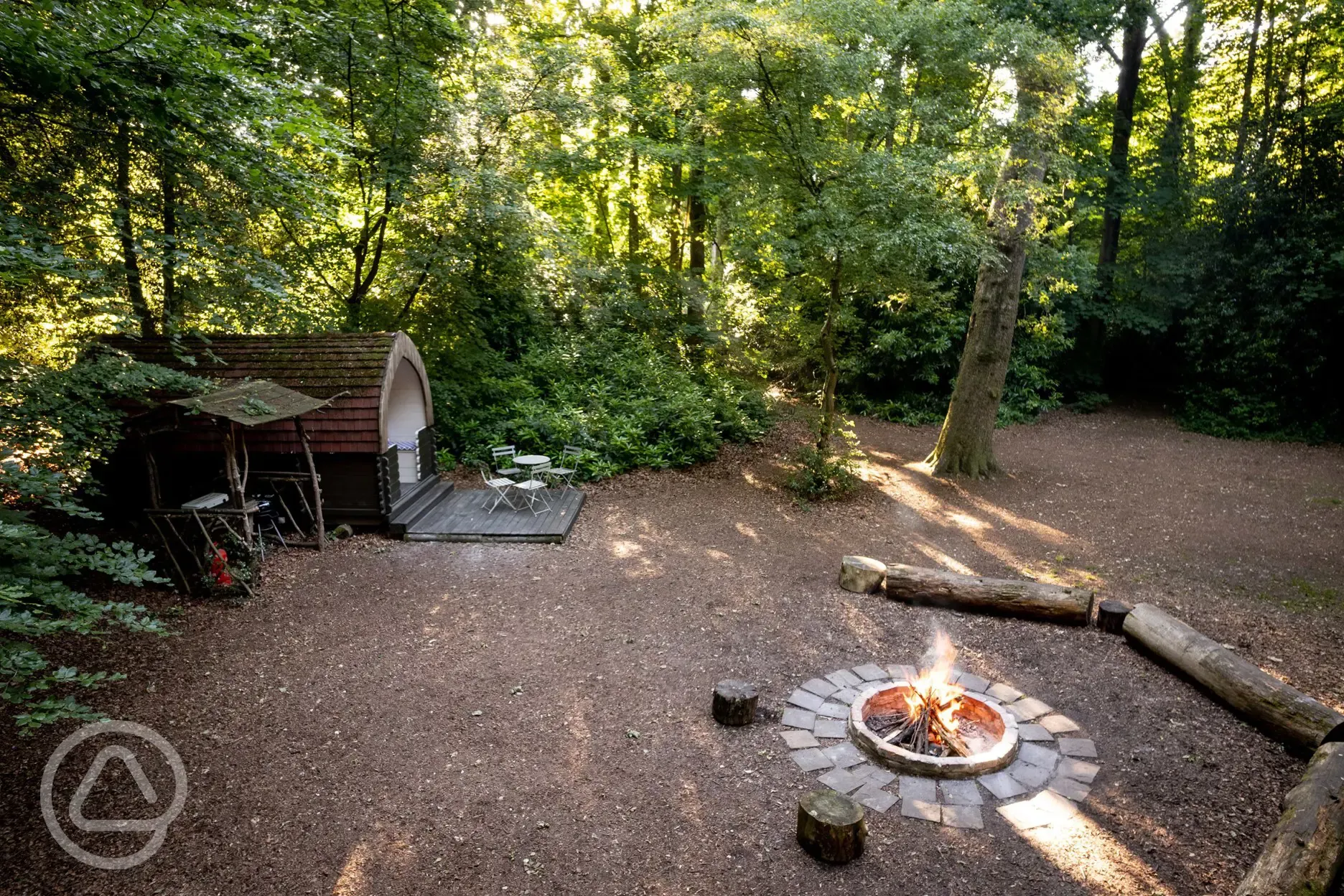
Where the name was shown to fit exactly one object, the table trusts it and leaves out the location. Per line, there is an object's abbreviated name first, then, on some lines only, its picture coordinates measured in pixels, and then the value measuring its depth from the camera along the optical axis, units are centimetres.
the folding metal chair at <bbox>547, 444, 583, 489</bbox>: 1121
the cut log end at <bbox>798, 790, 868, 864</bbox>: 407
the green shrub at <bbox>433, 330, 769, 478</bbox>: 1277
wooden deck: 947
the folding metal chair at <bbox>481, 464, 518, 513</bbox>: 1016
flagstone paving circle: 456
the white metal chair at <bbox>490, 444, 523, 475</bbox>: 1112
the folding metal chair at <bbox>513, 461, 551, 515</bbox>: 1038
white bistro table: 1098
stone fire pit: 488
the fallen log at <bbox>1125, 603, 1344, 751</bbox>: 502
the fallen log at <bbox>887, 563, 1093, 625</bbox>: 713
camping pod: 910
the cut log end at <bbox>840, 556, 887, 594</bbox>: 792
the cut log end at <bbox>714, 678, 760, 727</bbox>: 550
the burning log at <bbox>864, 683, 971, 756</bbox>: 512
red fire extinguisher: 738
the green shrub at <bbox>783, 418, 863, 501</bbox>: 1150
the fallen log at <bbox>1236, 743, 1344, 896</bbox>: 354
